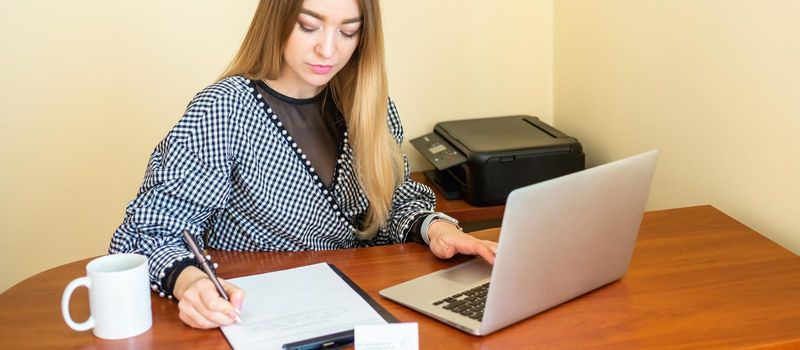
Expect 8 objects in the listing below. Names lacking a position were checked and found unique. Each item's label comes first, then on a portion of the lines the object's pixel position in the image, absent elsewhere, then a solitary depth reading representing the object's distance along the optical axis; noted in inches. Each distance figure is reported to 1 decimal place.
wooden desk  47.3
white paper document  47.6
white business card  45.2
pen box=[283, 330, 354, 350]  45.8
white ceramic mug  47.2
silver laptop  46.0
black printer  87.2
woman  59.1
